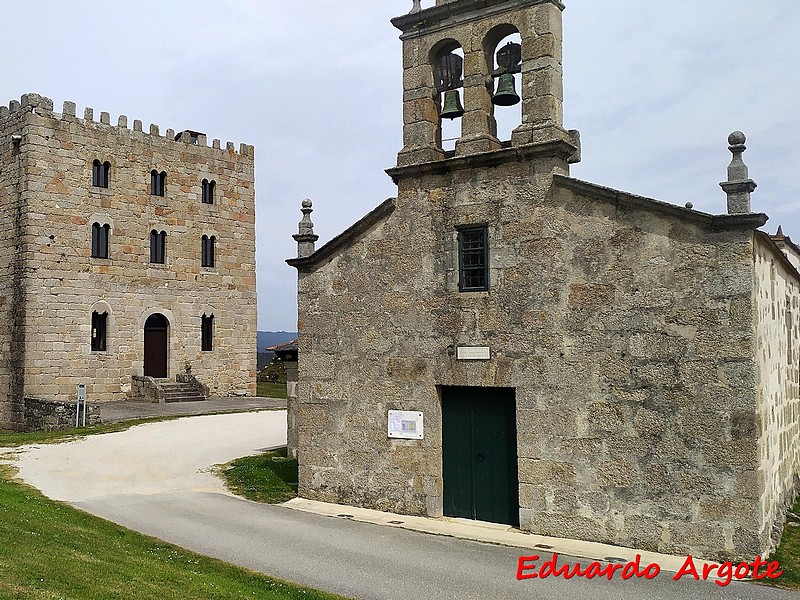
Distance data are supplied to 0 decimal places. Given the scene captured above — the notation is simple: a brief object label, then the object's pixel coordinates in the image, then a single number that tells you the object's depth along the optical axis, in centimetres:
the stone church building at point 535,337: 959
